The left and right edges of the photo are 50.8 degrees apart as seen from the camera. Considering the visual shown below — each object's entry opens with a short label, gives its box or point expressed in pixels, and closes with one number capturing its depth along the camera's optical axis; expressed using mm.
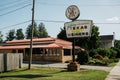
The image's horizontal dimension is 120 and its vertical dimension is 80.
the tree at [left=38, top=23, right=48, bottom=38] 64710
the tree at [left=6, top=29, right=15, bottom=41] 60707
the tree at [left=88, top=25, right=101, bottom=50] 34744
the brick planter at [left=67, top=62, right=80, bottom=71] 11893
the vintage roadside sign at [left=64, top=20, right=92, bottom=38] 12277
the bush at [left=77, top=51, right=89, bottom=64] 17087
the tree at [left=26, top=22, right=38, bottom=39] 65912
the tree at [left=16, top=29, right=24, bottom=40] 64421
